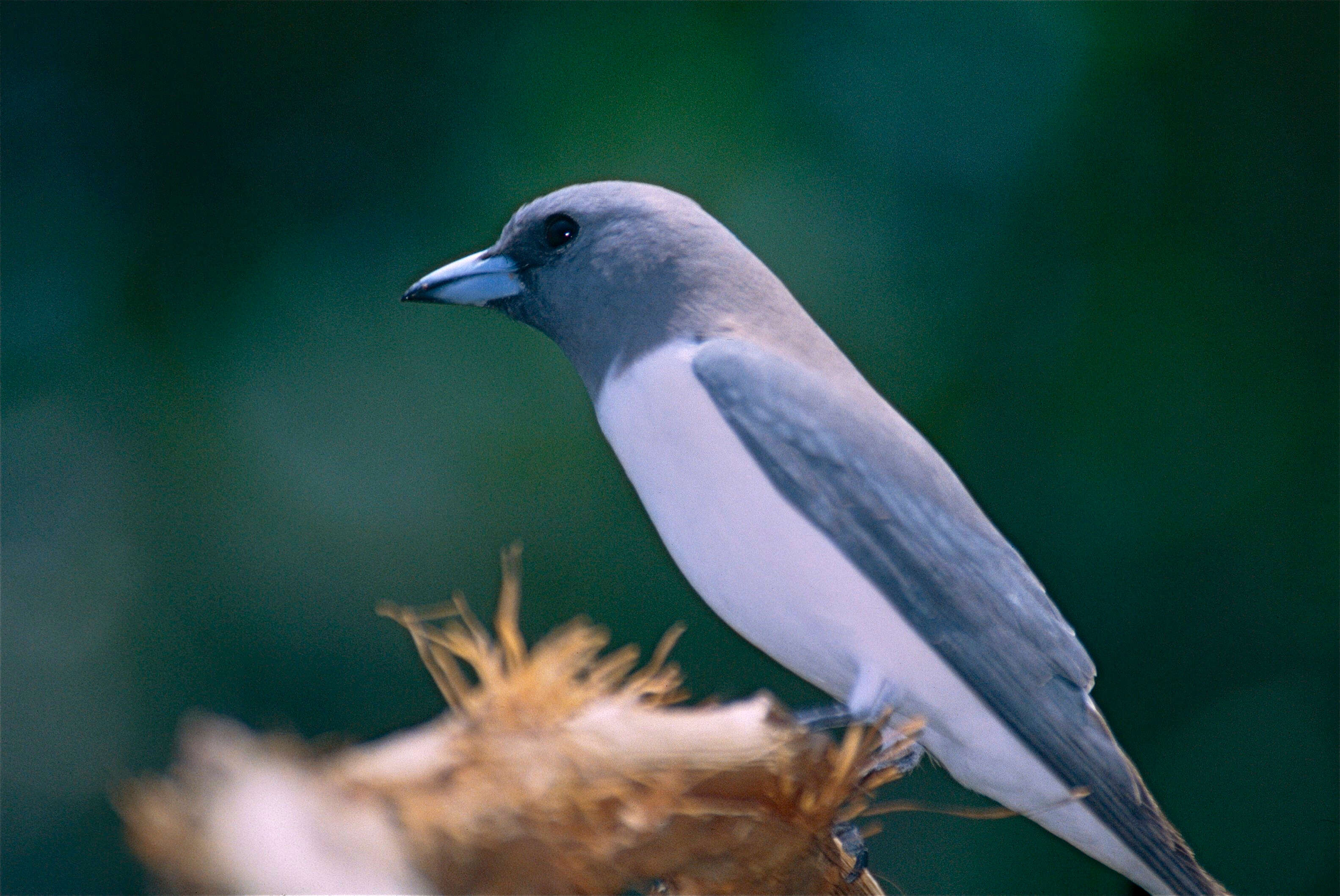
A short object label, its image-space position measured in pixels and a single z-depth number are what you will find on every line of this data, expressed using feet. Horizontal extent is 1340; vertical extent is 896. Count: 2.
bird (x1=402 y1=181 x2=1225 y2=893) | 9.27
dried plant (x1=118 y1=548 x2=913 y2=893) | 9.06
